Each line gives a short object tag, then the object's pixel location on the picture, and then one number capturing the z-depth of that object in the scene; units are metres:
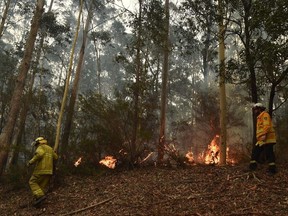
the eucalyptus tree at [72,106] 8.66
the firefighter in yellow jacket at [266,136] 5.26
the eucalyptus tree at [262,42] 5.28
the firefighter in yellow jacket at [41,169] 5.71
